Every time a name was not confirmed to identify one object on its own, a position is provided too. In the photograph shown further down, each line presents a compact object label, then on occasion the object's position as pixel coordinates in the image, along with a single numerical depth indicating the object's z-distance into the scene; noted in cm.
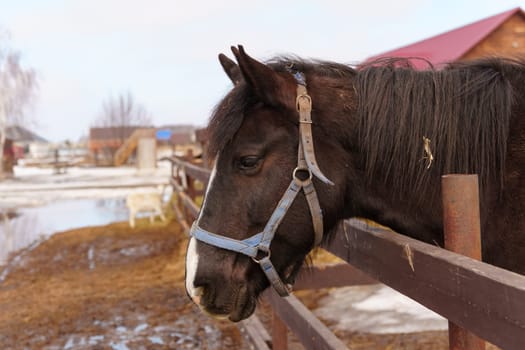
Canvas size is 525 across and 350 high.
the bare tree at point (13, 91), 3138
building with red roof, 1190
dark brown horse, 173
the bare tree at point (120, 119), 5178
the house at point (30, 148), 5800
